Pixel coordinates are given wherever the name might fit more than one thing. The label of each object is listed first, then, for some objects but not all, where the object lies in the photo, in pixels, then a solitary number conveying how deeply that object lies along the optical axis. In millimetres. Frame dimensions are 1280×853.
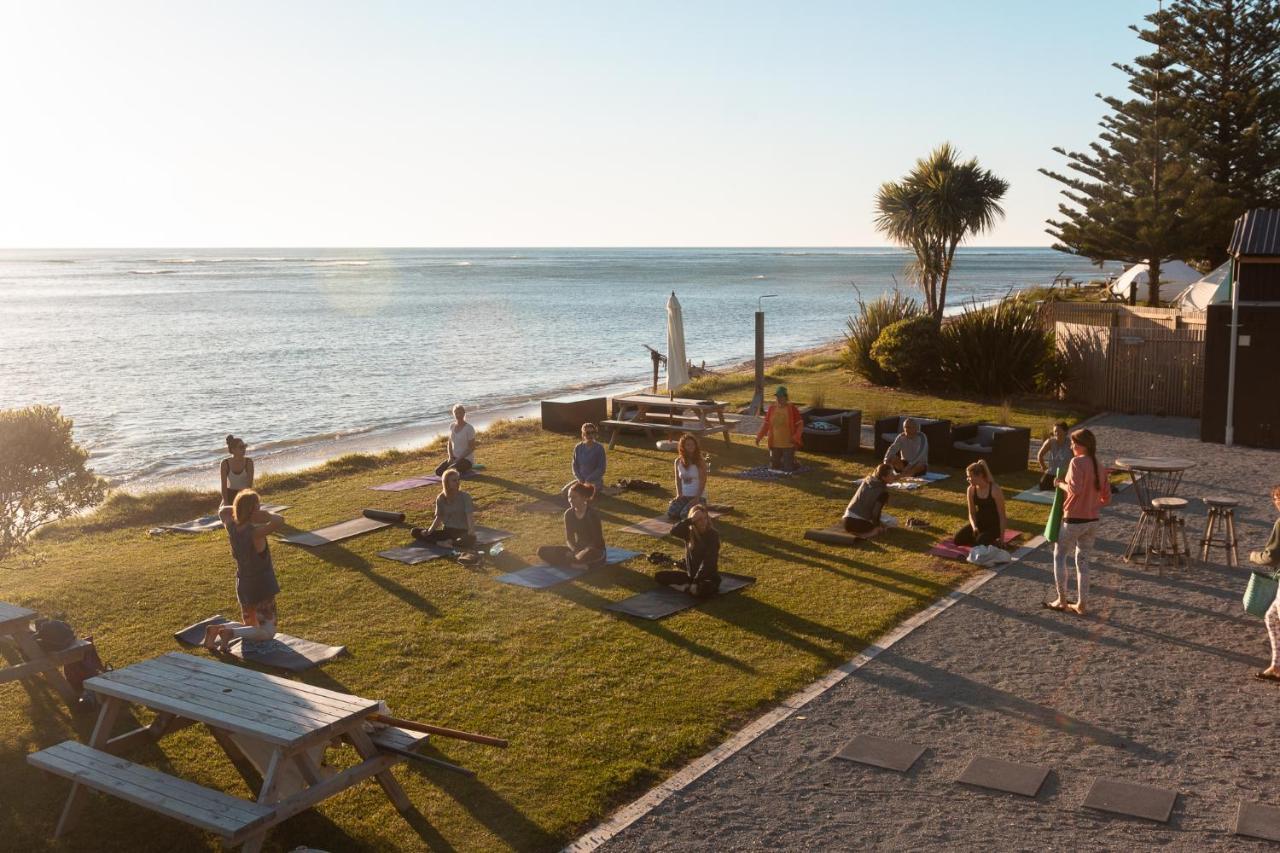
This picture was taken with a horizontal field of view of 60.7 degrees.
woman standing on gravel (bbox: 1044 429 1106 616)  8961
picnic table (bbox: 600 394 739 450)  17688
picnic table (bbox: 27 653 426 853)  5305
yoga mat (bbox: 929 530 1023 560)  11055
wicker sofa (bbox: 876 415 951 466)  15828
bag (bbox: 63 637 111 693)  7684
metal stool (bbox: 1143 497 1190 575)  10477
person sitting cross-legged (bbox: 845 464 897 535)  11703
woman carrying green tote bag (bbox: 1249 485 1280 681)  7806
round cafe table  10703
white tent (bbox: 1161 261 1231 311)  28031
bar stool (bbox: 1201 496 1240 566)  10617
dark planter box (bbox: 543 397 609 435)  19734
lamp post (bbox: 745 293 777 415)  20516
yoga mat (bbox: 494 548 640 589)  10320
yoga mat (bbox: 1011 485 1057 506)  13539
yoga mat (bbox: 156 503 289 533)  13109
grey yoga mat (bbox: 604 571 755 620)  9375
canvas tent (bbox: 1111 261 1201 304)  37688
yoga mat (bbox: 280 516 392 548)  11984
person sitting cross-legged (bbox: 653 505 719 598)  9695
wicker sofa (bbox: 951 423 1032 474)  15195
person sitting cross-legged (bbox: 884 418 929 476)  14555
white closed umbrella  18625
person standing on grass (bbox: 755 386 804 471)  15430
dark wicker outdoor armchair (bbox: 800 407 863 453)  16797
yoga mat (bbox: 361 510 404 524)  12805
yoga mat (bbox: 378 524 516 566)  11227
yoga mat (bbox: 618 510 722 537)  12234
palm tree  28641
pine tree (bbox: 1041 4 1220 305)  32219
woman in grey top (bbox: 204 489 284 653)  8203
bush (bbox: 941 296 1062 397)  22050
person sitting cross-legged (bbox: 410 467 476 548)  11562
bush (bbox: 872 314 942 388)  23312
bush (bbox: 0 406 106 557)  9688
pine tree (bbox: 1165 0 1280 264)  32656
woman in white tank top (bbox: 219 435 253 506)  12008
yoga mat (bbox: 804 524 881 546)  11625
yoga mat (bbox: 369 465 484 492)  15094
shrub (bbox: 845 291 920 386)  24656
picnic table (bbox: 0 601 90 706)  7379
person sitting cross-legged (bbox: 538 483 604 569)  10758
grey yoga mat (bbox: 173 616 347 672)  8141
